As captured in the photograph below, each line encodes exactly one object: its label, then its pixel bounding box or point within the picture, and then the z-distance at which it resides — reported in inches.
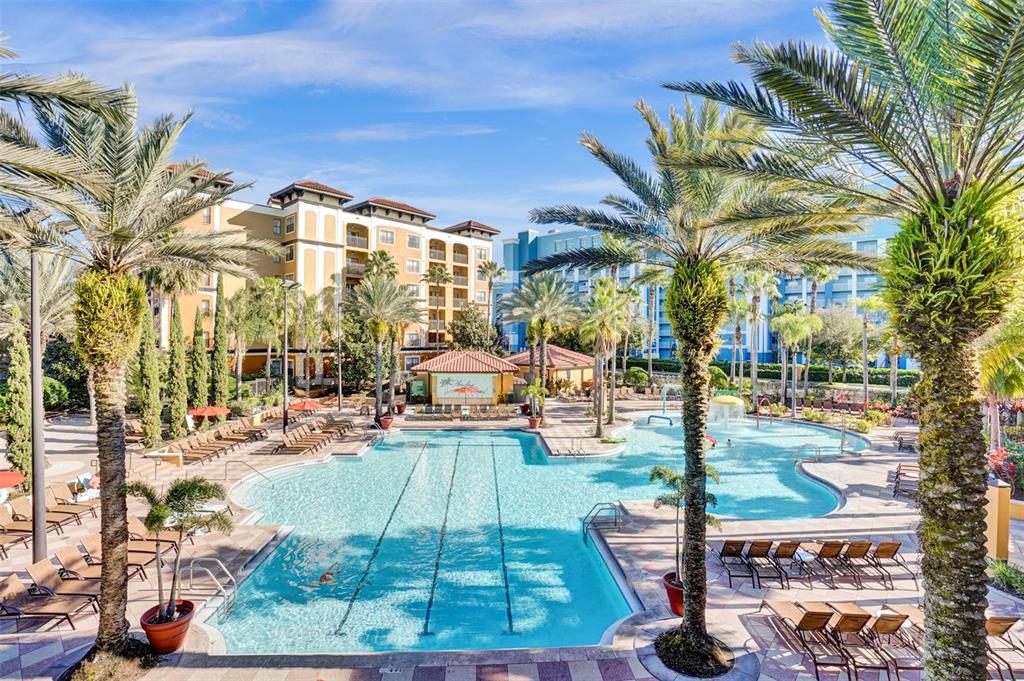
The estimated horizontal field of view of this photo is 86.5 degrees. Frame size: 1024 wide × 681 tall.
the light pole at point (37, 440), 411.5
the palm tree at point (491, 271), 2284.7
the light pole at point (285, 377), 1033.8
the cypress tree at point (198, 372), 1098.1
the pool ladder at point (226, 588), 405.1
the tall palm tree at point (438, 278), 2016.5
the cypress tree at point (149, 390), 877.2
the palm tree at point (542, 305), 1439.5
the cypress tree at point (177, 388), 955.3
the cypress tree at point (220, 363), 1193.4
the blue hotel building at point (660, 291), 2805.9
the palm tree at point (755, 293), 1375.5
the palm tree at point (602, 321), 1083.9
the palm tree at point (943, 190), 198.7
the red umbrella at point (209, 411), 993.5
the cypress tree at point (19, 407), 627.5
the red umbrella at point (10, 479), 477.1
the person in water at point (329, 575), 471.2
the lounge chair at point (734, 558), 446.2
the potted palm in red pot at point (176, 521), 327.0
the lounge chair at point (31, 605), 358.9
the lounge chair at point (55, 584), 382.6
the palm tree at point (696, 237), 329.1
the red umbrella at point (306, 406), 1171.9
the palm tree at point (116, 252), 325.4
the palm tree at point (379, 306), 1222.9
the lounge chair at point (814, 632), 313.4
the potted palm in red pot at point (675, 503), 374.9
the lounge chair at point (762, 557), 443.8
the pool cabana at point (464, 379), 1389.0
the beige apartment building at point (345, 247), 1851.6
